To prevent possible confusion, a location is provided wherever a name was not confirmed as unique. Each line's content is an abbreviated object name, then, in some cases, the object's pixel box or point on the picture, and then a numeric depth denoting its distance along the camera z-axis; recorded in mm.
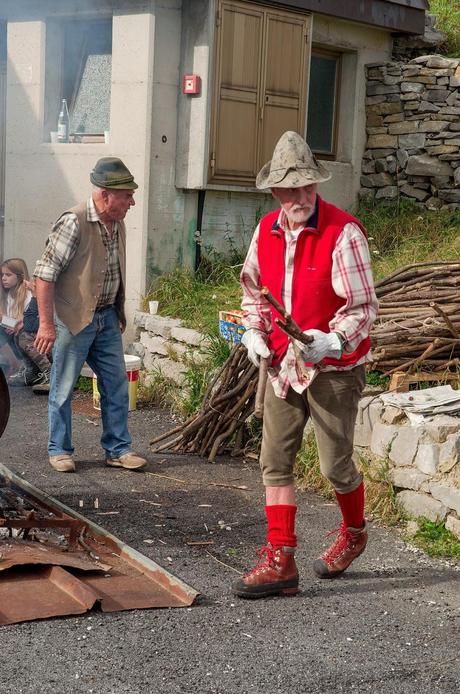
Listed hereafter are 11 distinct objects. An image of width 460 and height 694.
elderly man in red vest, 4738
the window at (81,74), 10914
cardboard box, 8266
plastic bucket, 8836
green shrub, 13203
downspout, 10719
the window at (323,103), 12227
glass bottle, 11023
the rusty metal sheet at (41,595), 4477
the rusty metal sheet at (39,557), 4809
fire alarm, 10266
